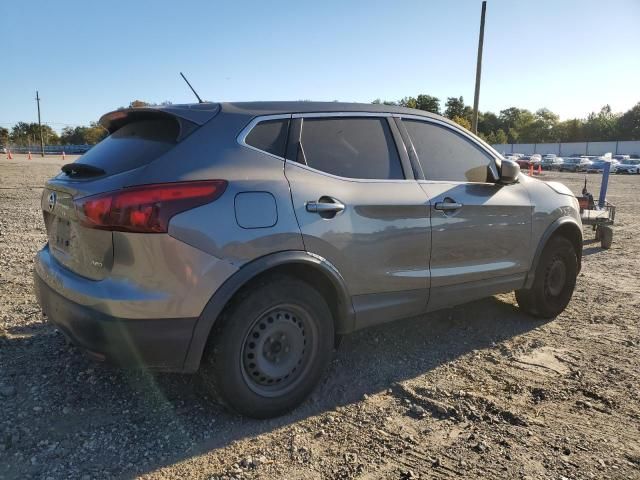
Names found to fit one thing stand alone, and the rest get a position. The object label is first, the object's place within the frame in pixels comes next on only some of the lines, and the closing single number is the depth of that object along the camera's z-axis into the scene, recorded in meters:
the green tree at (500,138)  99.66
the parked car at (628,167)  47.28
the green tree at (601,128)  96.00
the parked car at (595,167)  49.97
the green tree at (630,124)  91.31
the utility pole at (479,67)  16.11
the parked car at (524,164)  49.58
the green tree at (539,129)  106.88
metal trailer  8.53
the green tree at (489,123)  109.12
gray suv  2.59
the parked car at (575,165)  51.91
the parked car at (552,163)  55.25
